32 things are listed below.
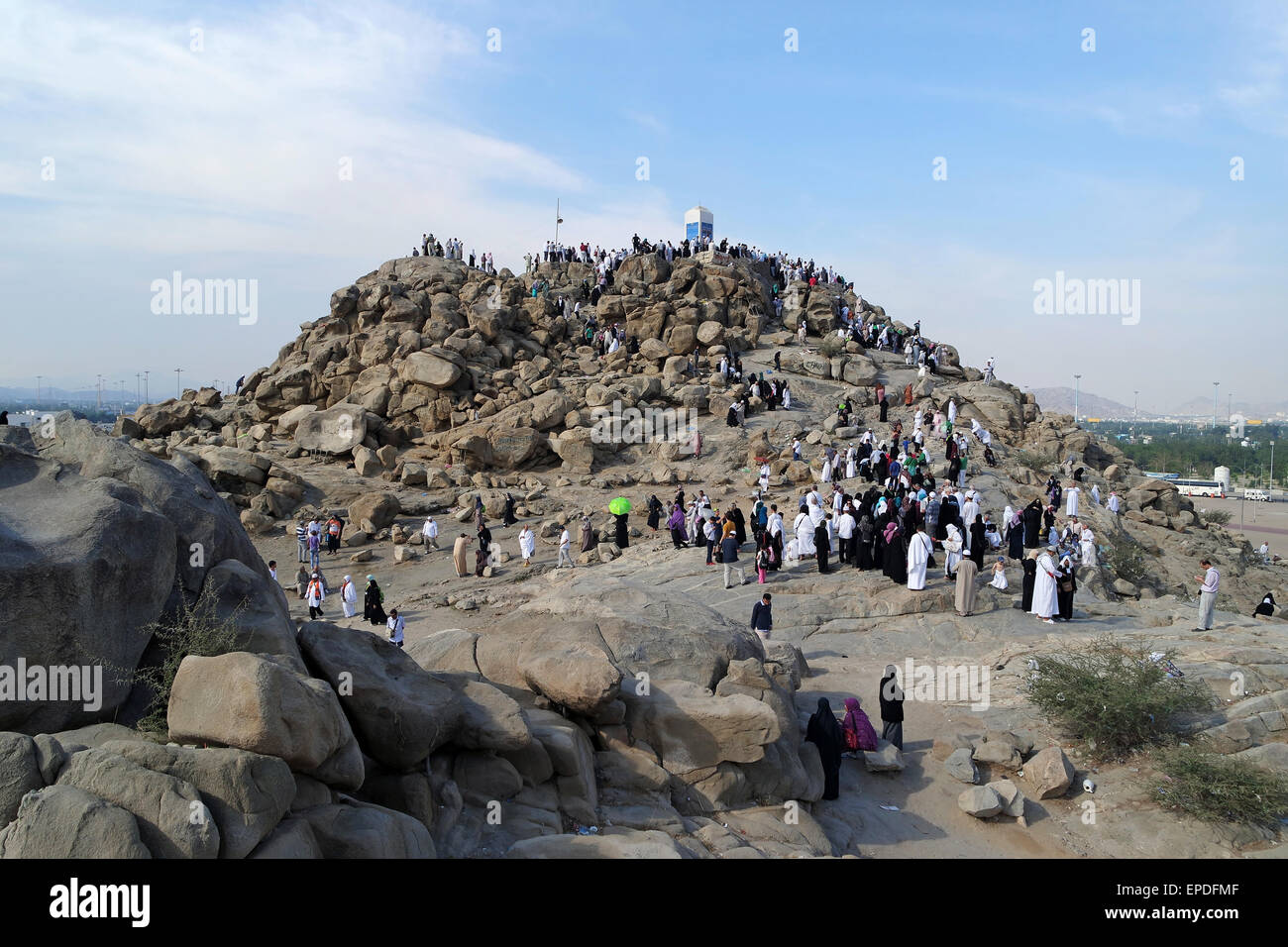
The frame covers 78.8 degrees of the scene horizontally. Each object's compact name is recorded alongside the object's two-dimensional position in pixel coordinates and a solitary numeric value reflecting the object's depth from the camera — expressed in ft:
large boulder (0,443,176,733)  16.97
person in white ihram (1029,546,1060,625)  44.14
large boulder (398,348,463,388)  94.43
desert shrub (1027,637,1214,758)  29.27
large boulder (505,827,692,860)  17.92
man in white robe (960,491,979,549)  54.14
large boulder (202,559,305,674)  20.15
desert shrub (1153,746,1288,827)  24.40
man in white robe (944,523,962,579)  48.03
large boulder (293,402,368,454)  88.94
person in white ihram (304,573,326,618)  51.67
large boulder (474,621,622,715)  24.38
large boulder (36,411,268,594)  21.76
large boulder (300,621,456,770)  19.89
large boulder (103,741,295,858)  14.21
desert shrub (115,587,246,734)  17.90
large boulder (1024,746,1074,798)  27.81
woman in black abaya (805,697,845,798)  28.32
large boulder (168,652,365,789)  15.64
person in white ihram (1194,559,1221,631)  40.22
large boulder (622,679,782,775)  25.03
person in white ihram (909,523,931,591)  45.96
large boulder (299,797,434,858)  15.47
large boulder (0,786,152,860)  12.48
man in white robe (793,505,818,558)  53.57
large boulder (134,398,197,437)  98.07
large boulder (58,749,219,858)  13.38
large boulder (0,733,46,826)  13.35
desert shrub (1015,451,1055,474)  79.36
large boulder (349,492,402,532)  70.49
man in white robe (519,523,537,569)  60.80
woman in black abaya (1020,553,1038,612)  45.37
